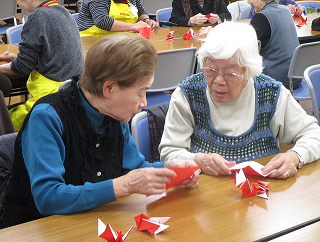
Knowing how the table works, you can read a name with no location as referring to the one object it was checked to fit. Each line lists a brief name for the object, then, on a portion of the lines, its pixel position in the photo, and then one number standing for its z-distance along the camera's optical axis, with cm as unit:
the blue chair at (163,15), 566
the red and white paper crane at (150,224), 119
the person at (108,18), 449
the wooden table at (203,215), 118
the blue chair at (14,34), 396
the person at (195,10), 500
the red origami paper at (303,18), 497
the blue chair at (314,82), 245
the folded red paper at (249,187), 141
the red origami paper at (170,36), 415
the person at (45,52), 276
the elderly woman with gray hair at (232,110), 177
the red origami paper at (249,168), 155
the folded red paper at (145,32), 420
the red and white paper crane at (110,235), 112
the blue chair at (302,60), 341
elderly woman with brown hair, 129
